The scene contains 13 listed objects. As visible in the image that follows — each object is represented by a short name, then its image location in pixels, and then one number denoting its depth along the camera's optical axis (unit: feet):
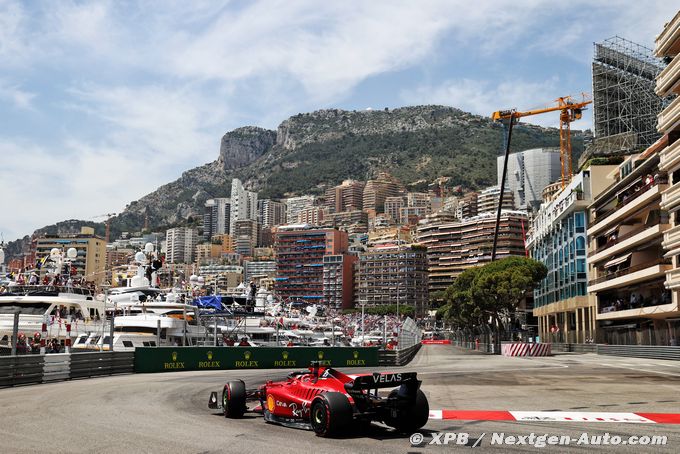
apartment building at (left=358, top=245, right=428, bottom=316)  649.16
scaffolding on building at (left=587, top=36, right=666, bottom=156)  300.20
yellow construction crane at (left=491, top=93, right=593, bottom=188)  445.37
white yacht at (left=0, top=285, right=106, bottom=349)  115.03
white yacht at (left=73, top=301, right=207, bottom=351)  124.47
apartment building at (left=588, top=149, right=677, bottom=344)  171.63
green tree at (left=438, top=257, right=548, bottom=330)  220.64
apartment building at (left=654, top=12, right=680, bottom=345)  130.00
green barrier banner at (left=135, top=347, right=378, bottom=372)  98.59
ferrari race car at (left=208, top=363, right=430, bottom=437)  34.42
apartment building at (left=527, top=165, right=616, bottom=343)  236.43
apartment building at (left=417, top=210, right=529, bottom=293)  640.58
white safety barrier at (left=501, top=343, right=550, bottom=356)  173.17
